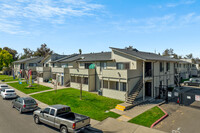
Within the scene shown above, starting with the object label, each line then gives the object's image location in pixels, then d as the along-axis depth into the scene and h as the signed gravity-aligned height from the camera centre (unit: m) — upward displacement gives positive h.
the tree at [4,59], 59.41 +4.44
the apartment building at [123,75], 18.72 -1.16
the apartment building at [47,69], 37.62 -0.10
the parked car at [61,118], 9.27 -3.90
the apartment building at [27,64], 46.88 +1.73
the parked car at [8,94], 20.62 -3.97
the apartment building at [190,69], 44.88 -0.25
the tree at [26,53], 94.96 +11.48
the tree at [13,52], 91.06 +11.99
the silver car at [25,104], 14.29 -3.98
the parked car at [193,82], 31.94 -3.40
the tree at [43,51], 76.39 +10.48
